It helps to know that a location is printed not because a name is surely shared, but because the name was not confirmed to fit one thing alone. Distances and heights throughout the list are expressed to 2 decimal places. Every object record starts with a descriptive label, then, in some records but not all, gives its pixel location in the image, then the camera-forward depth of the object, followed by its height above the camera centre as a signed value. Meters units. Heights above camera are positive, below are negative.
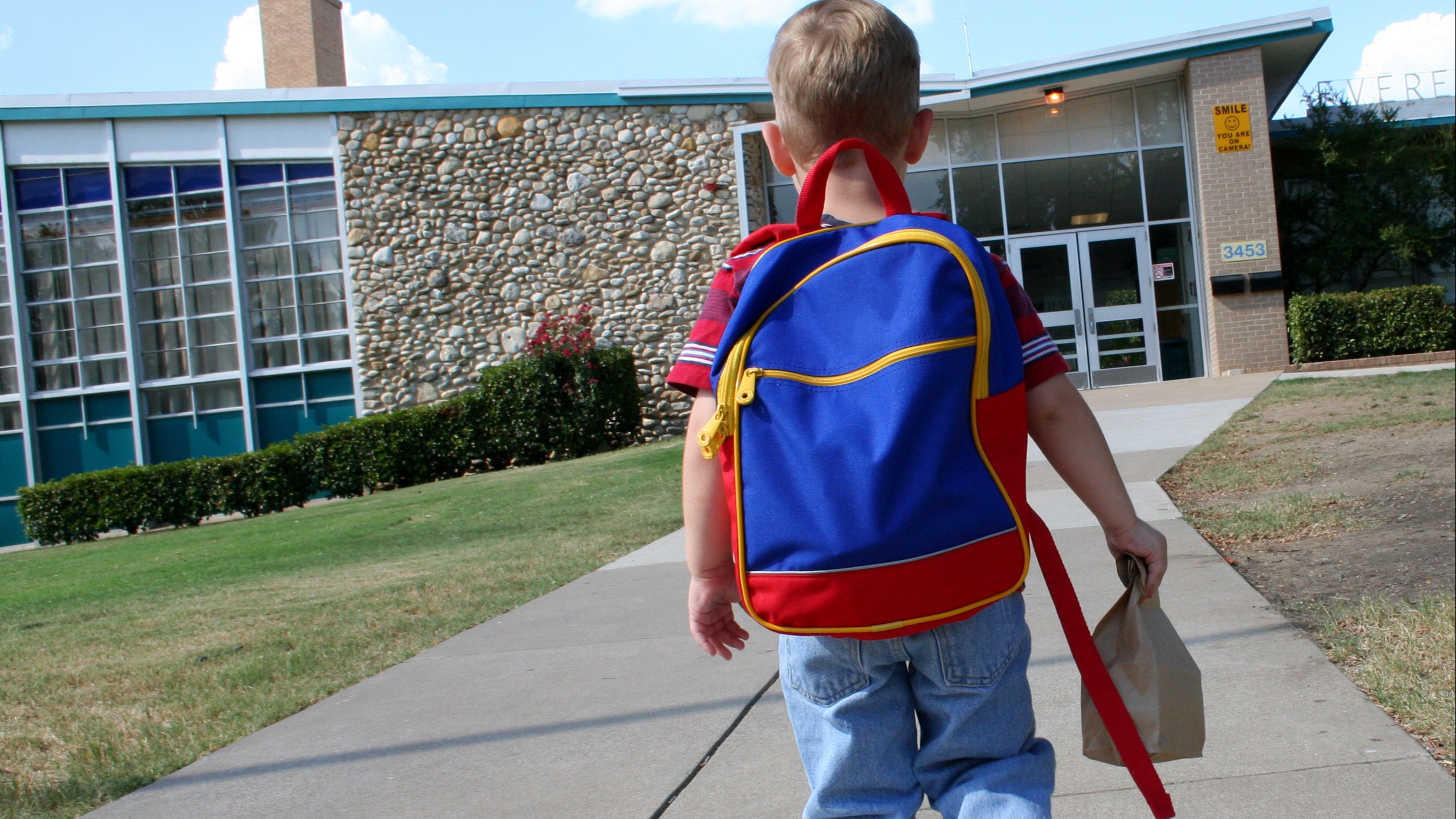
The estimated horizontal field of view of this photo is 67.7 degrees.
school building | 15.64 +2.53
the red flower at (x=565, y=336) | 14.52 +0.91
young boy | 1.62 -0.40
